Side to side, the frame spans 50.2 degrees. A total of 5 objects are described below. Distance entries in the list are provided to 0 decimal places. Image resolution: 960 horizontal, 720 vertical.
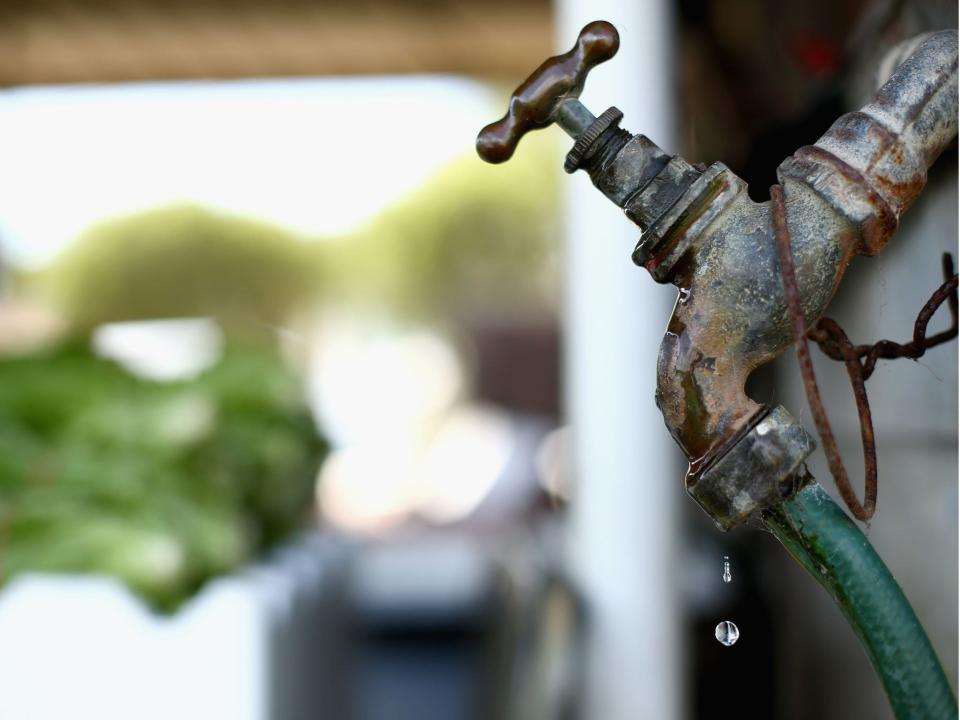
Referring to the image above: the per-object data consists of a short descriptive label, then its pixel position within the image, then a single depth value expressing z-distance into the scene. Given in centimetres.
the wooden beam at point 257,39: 334
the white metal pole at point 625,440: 128
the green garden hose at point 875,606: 39
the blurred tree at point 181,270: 444
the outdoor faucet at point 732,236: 39
